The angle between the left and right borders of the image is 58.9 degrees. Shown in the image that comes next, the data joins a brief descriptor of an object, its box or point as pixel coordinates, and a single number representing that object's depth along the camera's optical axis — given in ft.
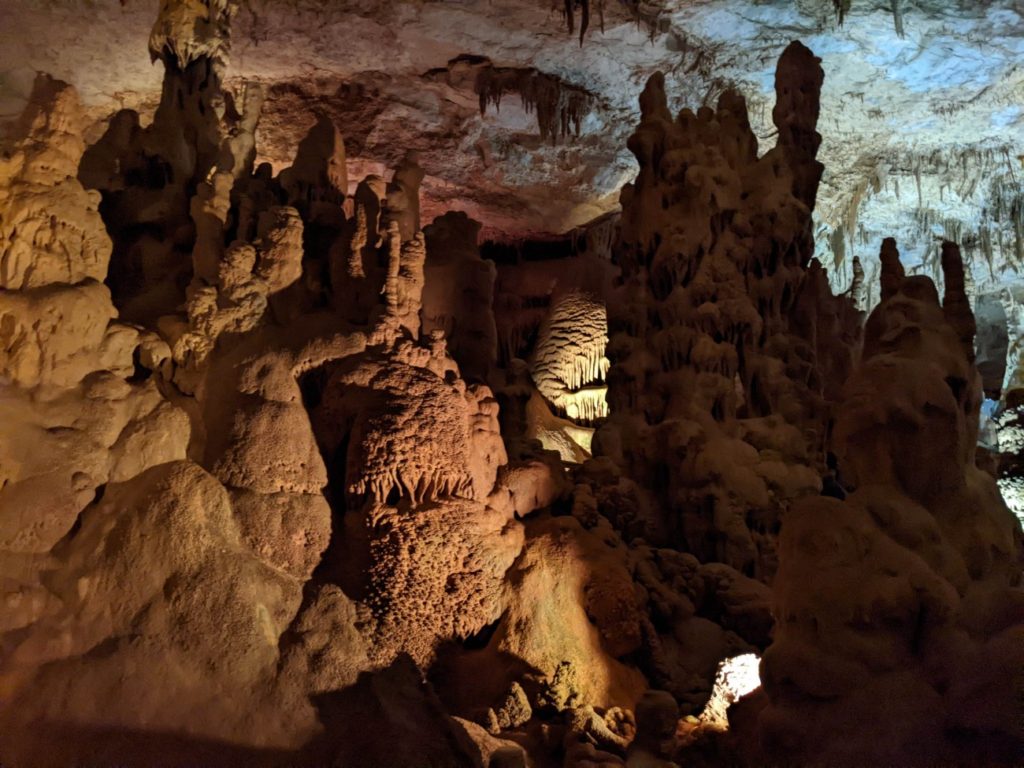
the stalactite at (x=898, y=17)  38.65
